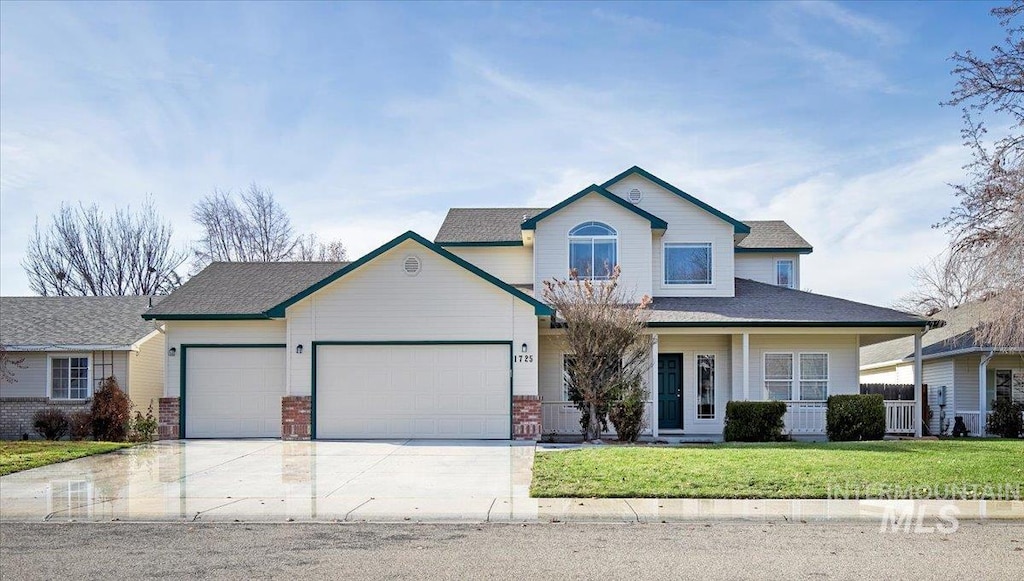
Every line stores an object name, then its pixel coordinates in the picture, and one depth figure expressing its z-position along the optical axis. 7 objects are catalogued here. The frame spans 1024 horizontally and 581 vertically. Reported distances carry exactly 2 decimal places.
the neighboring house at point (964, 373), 24.22
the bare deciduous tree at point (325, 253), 49.22
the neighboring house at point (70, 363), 24.34
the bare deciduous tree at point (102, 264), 44.53
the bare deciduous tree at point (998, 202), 14.34
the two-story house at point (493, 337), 20.48
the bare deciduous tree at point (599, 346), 19.66
